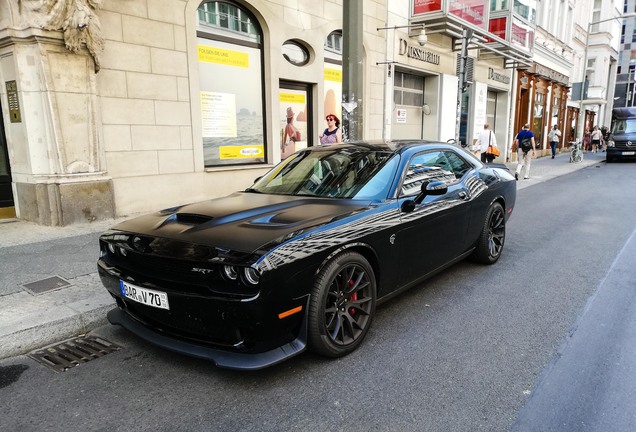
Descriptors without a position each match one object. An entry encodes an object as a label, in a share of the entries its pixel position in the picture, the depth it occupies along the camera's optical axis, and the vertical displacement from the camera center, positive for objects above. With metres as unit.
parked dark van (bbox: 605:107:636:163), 22.98 -0.50
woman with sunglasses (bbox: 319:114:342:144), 8.55 -0.08
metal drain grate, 3.27 -1.67
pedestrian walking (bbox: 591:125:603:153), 31.25 -0.81
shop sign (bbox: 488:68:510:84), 20.88 +2.42
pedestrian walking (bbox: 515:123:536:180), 15.12 -0.68
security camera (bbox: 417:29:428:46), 12.62 +2.53
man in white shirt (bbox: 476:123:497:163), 14.55 -0.47
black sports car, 2.72 -0.86
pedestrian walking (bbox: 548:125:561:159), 26.22 -0.70
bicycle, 23.31 -1.30
